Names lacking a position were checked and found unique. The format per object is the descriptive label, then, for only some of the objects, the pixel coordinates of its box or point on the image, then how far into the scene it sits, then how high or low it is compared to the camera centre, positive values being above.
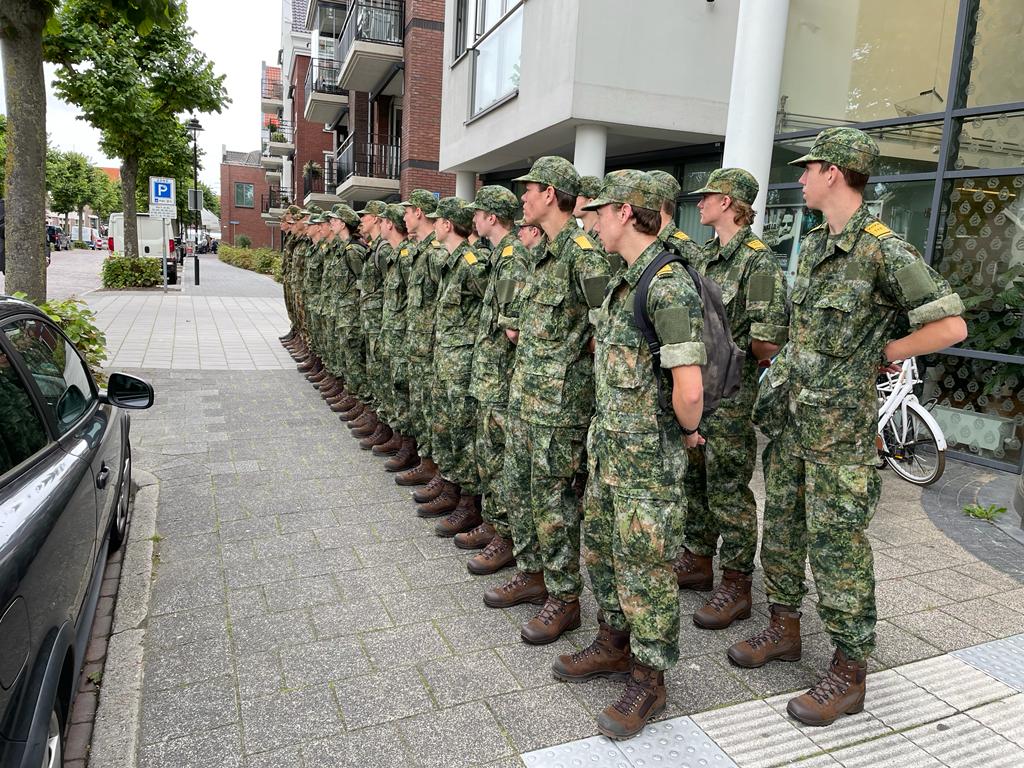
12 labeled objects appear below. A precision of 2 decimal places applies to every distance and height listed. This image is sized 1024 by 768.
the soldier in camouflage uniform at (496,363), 3.91 -0.58
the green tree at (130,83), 17.88 +4.14
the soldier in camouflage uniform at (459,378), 4.57 -0.77
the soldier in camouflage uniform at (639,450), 2.65 -0.67
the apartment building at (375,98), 19.89 +5.11
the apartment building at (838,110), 6.53 +1.79
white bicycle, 5.80 -1.20
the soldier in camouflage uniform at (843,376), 2.79 -0.38
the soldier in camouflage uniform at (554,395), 3.29 -0.60
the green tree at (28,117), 6.41 +1.03
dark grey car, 1.75 -0.87
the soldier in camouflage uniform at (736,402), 3.47 -0.61
